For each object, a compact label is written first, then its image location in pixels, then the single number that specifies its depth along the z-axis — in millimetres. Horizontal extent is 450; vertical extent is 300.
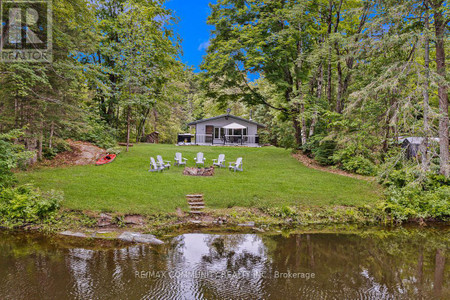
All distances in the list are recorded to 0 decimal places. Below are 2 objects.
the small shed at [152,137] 27344
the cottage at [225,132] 24375
